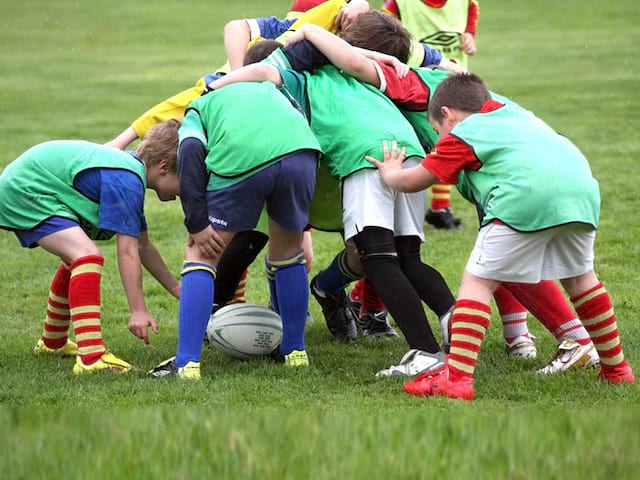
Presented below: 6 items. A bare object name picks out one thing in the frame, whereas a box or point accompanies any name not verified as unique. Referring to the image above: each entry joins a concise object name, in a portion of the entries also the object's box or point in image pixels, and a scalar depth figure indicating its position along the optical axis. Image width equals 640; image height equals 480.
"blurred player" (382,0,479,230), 20.80
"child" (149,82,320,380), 10.15
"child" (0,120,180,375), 10.69
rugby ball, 11.33
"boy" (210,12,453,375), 10.44
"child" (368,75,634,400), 9.29
